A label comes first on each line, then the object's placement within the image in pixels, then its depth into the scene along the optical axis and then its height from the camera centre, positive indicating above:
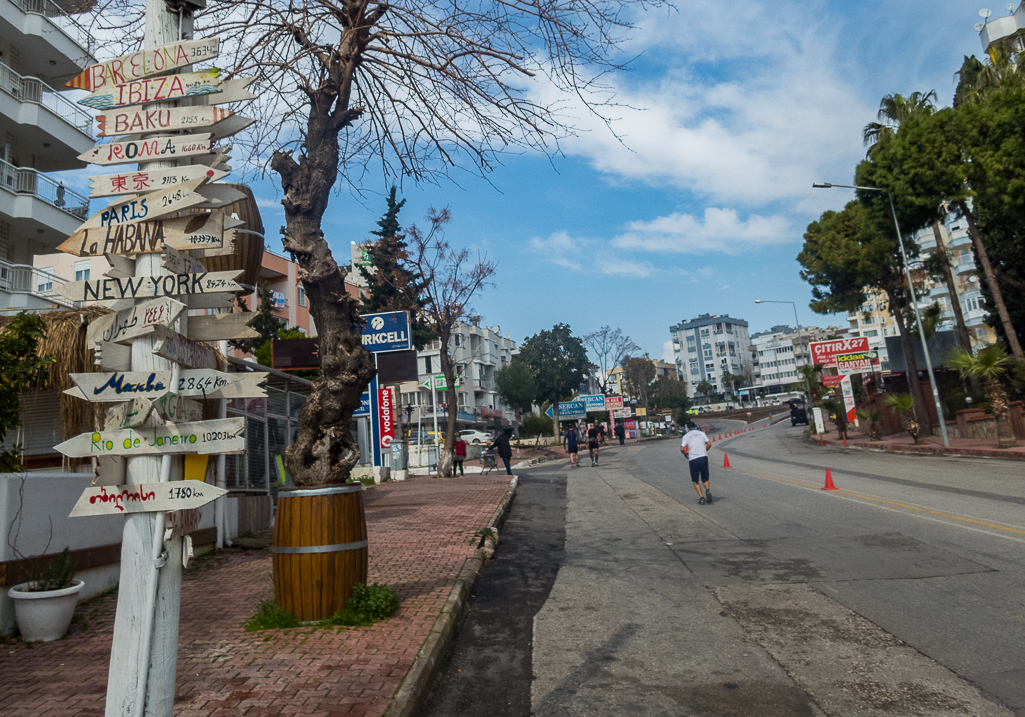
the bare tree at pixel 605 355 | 73.62 +9.61
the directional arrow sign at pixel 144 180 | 3.25 +1.47
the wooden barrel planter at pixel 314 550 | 5.62 -0.63
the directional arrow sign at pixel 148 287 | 3.11 +0.93
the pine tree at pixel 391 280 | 36.69 +10.55
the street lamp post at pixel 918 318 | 22.89 +3.55
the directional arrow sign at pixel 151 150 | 3.29 +1.63
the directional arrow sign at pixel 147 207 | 3.18 +1.32
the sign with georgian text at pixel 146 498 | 2.85 -0.03
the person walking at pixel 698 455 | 13.58 -0.38
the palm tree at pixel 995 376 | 20.11 +0.97
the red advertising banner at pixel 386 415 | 24.16 +1.83
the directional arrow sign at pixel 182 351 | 2.92 +0.61
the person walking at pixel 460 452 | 28.17 +0.30
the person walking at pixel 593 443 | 28.81 +0.14
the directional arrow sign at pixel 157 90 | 3.33 +1.95
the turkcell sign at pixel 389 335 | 21.64 +4.18
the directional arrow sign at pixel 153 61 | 3.38 +2.12
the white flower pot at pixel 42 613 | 5.73 -0.95
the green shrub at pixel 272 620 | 5.73 -1.19
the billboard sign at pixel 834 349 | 31.44 +3.42
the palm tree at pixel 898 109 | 27.36 +12.40
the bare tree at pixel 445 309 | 29.22 +6.83
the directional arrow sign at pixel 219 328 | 3.38 +0.77
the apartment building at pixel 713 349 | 153.89 +19.51
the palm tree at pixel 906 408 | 25.42 +0.32
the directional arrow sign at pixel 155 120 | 3.31 +1.78
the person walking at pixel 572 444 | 28.23 +0.17
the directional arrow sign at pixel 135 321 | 2.99 +0.74
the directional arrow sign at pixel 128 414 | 2.83 +0.32
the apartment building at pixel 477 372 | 75.88 +10.26
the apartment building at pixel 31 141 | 19.03 +10.77
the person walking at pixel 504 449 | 25.58 +0.23
